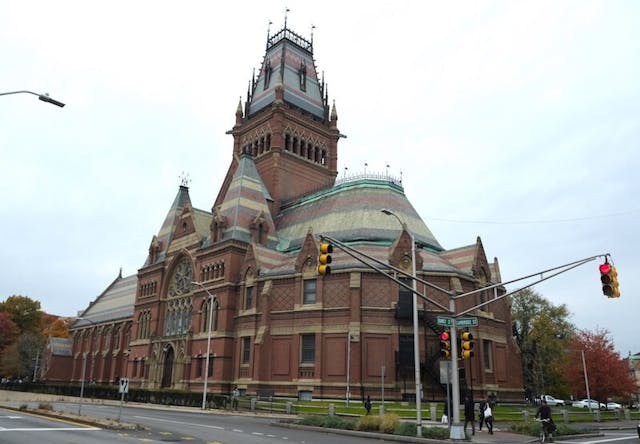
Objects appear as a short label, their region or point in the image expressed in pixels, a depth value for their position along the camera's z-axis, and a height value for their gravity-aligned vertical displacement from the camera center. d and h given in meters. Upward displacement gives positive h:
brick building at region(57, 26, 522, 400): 43.59 +8.20
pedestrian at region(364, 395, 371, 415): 33.25 -1.72
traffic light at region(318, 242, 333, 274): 18.55 +3.89
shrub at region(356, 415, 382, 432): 24.61 -2.06
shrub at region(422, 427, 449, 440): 22.10 -2.18
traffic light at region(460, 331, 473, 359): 21.34 +1.32
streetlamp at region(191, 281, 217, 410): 40.31 -1.93
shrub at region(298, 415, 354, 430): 25.44 -2.15
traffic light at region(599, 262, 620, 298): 18.16 +3.34
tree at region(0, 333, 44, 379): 90.50 +2.36
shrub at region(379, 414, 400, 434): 23.59 -1.94
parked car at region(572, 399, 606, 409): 68.11 -2.72
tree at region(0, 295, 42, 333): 100.61 +10.48
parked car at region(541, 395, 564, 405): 72.14 -2.65
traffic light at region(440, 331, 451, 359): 22.11 +1.39
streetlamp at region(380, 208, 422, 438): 22.44 -0.41
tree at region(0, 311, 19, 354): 93.24 +6.65
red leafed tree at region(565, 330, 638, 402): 52.72 +1.06
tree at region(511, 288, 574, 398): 69.25 +5.59
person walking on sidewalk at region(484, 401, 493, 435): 25.92 -1.73
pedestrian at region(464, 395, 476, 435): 26.49 -1.45
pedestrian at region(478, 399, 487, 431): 27.38 -1.59
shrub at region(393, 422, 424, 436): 22.80 -2.12
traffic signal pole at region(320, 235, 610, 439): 20.17 +1.52
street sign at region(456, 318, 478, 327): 21.66 +2.25
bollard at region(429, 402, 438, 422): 31.03 -1.91
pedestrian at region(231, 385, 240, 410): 40.12 -2.04
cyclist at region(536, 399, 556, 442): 23.12 -1.62
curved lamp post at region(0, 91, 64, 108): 14.62 +7.07
